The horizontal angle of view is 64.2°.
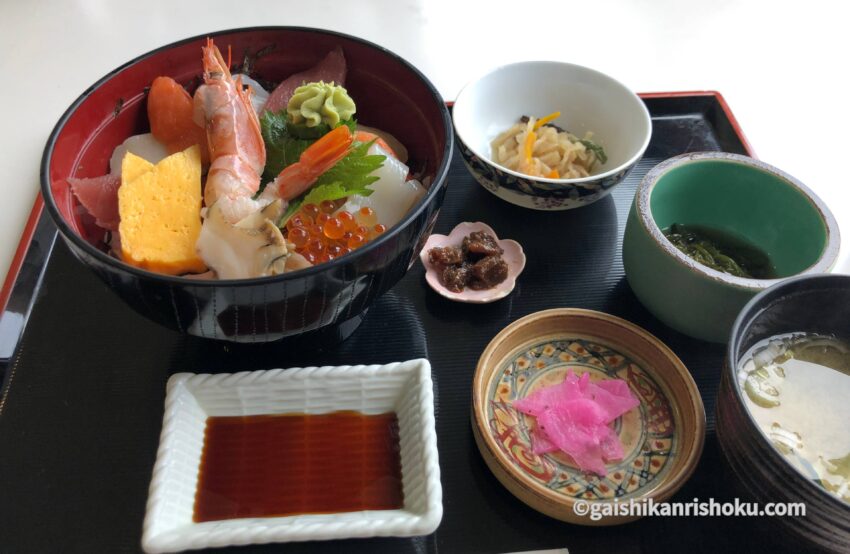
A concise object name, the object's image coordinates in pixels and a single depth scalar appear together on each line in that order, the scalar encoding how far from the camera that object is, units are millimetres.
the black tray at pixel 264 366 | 265
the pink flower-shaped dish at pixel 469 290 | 339
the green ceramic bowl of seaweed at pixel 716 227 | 302
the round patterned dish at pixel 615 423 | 268
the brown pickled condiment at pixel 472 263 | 344
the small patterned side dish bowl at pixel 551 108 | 402
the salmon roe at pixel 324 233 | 279
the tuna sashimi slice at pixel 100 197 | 286
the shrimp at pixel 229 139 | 288
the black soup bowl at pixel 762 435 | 232
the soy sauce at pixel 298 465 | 266
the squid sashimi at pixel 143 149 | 319
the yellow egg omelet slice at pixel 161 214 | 268
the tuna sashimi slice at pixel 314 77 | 340
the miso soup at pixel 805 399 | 264
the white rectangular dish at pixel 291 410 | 244
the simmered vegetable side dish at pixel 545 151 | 404
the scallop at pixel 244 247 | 260
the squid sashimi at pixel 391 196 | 310
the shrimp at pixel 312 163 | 286
